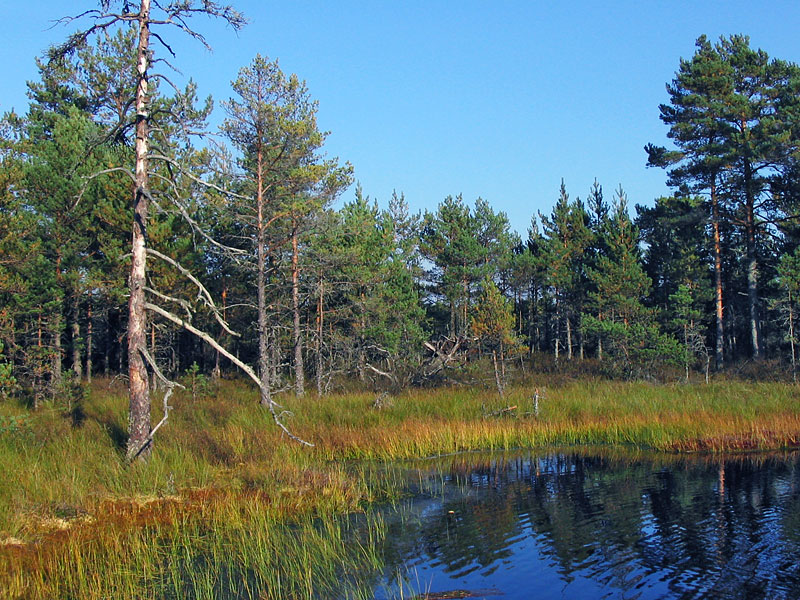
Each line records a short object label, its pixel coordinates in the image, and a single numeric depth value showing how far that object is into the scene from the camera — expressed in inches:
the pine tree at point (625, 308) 1207.6
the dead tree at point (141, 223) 445.4
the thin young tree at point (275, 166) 863.7
